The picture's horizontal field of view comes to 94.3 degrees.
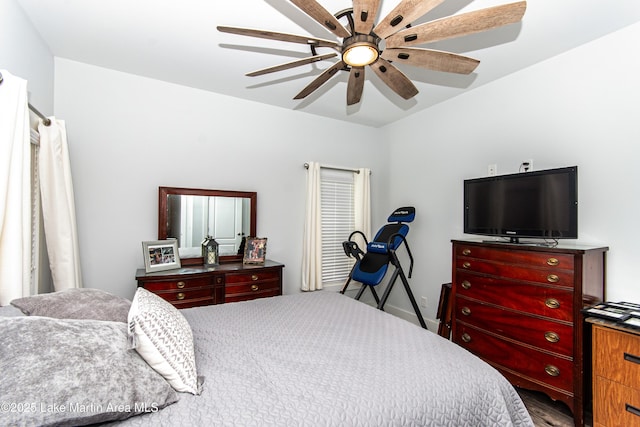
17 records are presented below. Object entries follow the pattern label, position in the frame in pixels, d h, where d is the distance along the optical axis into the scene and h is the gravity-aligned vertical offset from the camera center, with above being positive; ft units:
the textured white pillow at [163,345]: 3.38 -1.56
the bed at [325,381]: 3.06 -2.06
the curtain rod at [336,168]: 12.37 +2.12
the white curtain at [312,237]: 12.11 -0.86
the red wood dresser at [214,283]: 8.48 -2.08
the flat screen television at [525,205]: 6.99 +0.35
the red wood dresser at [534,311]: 6.34 -2.27
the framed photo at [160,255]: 8.91 -1.25
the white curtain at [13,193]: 4.94 +0.34
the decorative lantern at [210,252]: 10.09 -1.27
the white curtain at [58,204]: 7.11 +0.23
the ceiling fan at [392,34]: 4.39 +3.07
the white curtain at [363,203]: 13.52 +0.60
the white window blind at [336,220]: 13.02 -0.16
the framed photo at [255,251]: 10.53 -1.26
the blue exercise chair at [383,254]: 10.73 -1.42
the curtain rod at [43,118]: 6.77 +2.29
